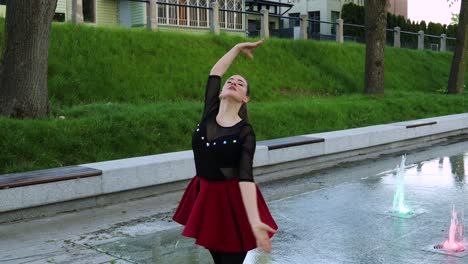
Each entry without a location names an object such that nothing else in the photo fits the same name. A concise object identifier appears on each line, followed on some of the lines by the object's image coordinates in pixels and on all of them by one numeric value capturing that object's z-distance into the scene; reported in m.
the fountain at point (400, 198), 7.43
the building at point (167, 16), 31.81
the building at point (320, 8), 54.19
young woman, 3.35
